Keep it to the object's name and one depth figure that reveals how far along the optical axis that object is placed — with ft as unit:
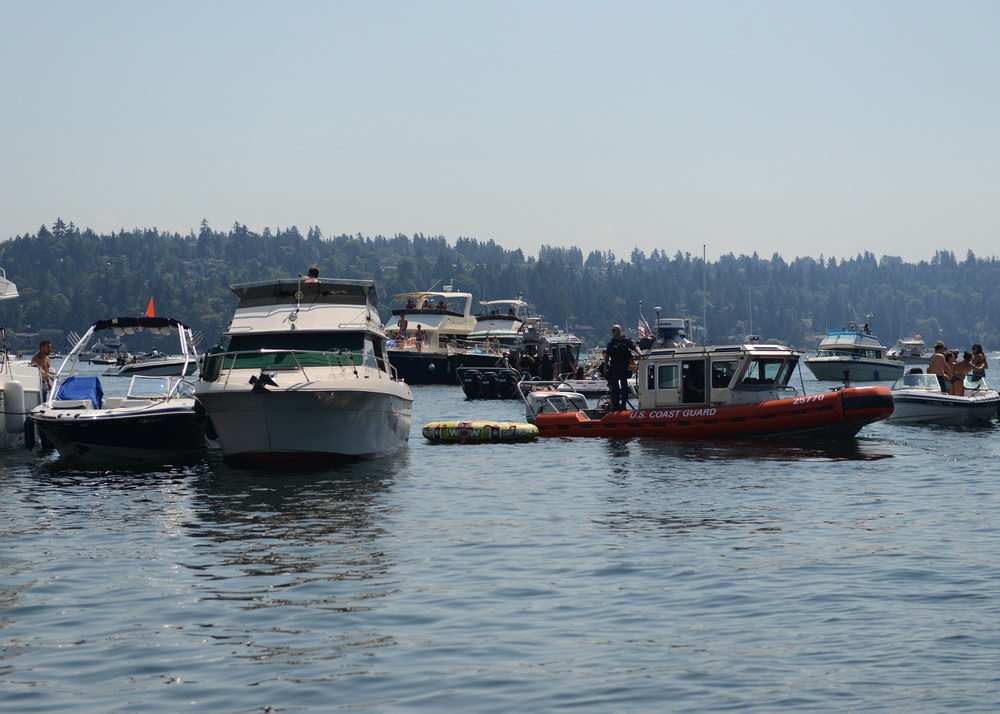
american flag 178.10
